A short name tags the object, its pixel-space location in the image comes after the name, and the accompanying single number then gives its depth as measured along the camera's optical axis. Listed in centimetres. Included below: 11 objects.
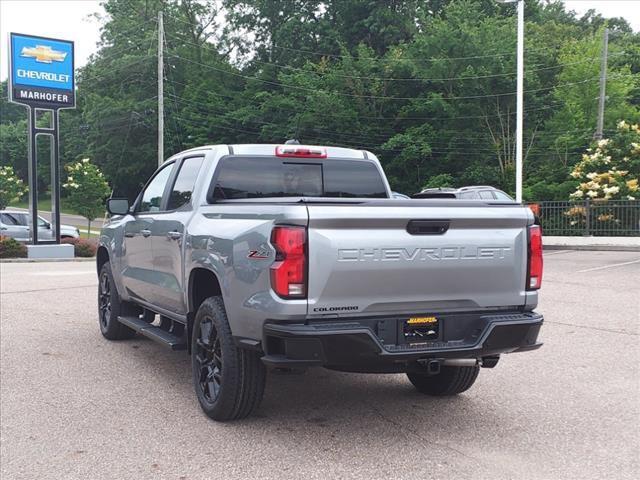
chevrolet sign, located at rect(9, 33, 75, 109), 2195
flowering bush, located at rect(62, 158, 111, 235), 3434
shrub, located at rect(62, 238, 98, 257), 2341
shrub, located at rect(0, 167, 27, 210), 5369
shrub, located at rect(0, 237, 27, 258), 2147
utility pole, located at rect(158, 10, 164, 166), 3525
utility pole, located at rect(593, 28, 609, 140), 3371
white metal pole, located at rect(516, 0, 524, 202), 2387
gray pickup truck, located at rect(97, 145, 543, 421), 398
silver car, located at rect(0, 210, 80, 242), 2627
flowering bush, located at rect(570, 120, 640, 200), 2634
